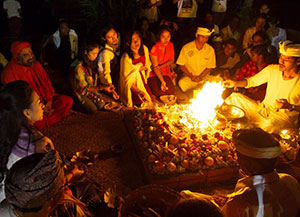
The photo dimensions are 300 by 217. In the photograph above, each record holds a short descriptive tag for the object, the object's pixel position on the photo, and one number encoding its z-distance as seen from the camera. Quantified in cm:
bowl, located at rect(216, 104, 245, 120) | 471
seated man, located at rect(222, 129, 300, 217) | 226
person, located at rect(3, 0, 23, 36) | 831
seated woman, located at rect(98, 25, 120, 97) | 603
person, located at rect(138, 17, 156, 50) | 770
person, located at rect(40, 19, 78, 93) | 709
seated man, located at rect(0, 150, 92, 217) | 179
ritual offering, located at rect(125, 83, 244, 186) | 392
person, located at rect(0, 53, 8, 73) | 602
